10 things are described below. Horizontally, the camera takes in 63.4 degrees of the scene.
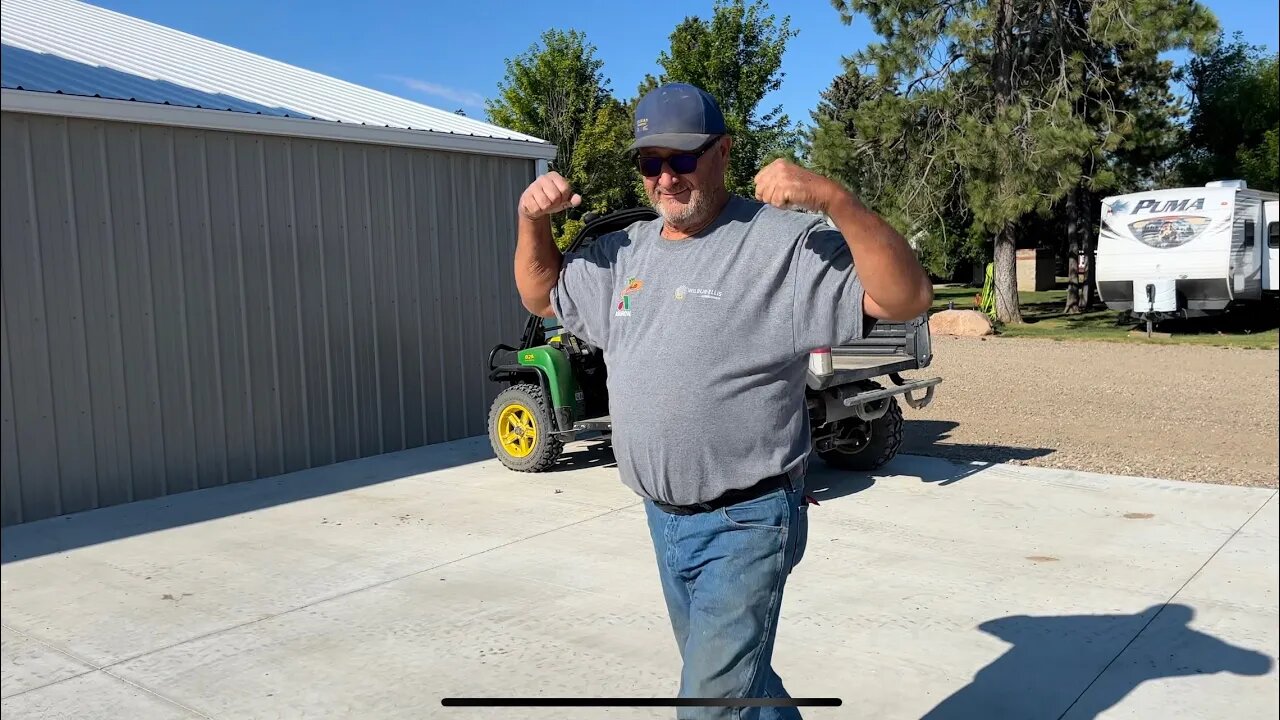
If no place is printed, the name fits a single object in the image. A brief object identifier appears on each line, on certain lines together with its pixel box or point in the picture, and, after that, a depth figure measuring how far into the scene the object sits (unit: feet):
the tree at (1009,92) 60.54
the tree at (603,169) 64.85
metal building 21.27
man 7.41
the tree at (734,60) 60.95
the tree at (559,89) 69.82
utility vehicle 21.89
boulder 64.95
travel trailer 57.62
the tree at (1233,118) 79.10
